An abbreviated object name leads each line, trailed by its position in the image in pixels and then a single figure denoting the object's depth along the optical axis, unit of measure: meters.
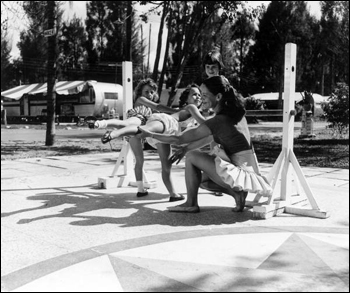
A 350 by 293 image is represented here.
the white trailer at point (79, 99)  28.12
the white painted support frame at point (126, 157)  6.06
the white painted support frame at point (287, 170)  4.34
